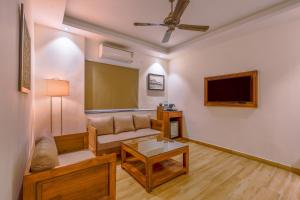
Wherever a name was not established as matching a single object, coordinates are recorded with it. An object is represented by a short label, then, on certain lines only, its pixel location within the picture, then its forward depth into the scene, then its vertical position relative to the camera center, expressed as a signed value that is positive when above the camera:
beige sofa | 2.75 -0.72
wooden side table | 4.14 -0.56
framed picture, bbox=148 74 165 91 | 4.46 +0.53
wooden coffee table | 2.04 -0.99
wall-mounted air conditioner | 3.44 +1.11
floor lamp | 2.55 +0.19
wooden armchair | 1.18 -0.76
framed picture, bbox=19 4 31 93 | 1.20 +0.35
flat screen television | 2.96 +0.20
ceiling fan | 1.80 +1.13
